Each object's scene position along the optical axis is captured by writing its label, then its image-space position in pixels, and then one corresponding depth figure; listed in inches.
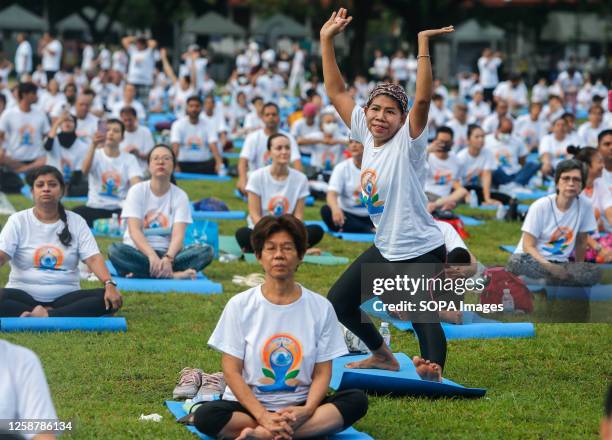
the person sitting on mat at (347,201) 506.6
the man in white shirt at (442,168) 580.1
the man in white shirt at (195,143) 710.5
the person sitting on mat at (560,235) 371.6
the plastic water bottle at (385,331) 316.5
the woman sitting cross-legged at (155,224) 398.3
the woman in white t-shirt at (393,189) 256.5
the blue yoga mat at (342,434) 236.5
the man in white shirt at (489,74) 1306.6
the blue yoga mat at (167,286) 399.2
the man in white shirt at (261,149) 561.9
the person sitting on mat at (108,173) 502.3
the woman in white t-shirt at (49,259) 329.1
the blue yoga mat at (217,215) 580.7
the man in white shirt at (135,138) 614.2
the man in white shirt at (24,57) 1374.3
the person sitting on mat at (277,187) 449.4
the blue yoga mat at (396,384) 270.4
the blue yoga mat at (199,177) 738.8
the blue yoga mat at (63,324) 322.3
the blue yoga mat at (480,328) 339.6
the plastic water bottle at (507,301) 348.2
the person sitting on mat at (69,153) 594.5
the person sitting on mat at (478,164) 631.2
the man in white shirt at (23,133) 664.4
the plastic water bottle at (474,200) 645.3
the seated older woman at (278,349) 225.0
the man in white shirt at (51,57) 1307.8
